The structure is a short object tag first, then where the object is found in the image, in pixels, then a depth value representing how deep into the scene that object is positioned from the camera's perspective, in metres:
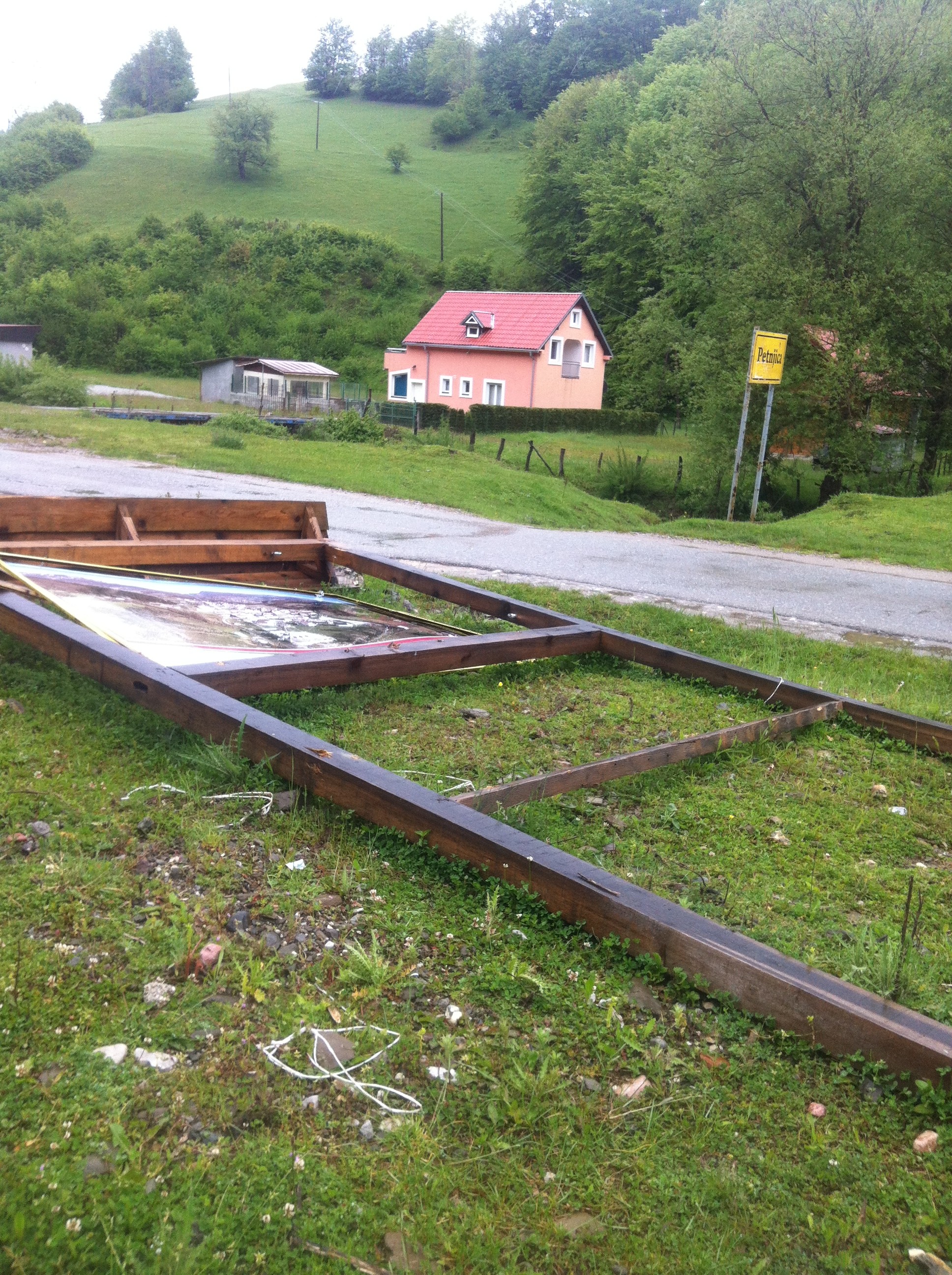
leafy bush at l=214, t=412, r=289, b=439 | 27.12
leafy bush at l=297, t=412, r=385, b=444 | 28.23
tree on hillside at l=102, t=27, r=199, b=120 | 138.00
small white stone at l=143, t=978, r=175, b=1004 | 2.49
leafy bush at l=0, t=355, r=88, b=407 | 30.92
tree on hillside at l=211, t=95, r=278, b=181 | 93.00
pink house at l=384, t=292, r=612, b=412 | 51.75
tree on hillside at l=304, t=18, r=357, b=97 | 134.00
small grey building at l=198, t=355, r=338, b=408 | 50.72
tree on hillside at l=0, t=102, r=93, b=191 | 91.88
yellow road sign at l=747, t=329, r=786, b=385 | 18.73
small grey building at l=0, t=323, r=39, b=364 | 48.88
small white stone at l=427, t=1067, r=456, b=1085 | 2.32
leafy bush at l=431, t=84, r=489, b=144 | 115.88
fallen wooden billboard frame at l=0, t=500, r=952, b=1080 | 2.43
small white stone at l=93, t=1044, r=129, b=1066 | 2.27
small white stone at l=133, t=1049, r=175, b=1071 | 2.26
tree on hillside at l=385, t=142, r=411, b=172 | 100.94
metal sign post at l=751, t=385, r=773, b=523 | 19.14
